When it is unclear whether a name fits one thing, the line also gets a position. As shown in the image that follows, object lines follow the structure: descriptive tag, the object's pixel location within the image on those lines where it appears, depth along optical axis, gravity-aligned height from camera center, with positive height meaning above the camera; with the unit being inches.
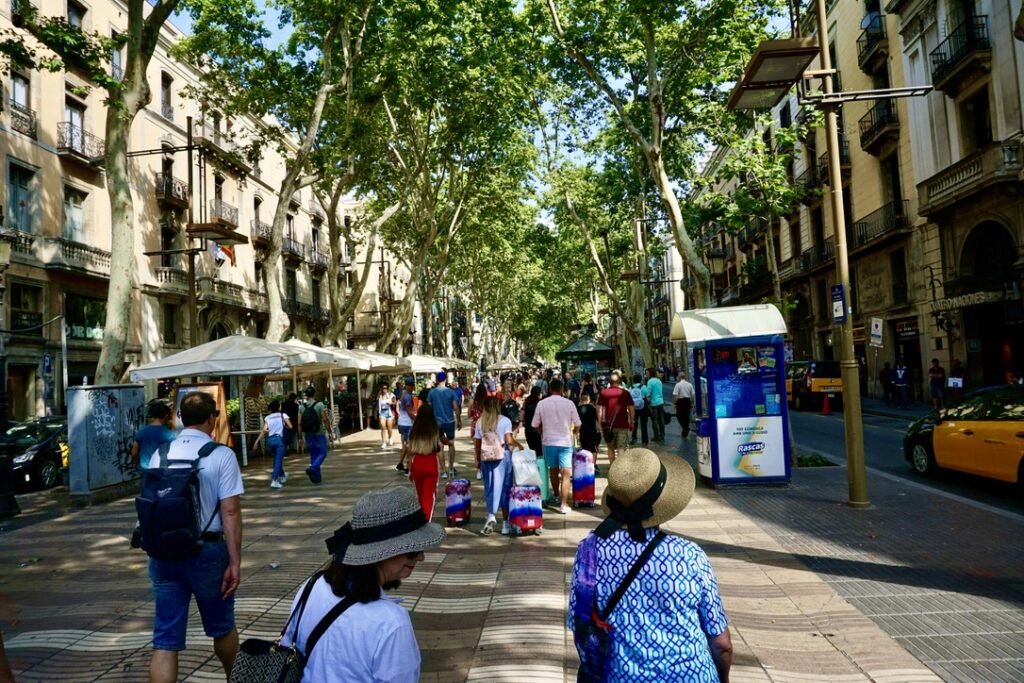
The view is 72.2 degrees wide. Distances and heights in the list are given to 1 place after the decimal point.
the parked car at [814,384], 930.7 -29.1
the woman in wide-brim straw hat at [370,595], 73.0 -22.7
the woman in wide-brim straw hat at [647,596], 85.5 -27.8
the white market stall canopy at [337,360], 608.4 +25.3
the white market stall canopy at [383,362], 764.6 +27.0
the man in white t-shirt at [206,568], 136.2 -34.2
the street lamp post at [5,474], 338.6 -34.0
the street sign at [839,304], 322.7 +26.2
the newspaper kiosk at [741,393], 393.7 -15.6
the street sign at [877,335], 687.1 +23.8
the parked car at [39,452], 486.6 -33.8
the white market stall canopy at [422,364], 932.0 +26.6
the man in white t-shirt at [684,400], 651.5 -29.1
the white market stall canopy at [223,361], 482.3 +22.8
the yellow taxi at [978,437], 329.4 -42.5
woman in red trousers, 297.6 -32.2
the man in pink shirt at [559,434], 339.9 -27.9
